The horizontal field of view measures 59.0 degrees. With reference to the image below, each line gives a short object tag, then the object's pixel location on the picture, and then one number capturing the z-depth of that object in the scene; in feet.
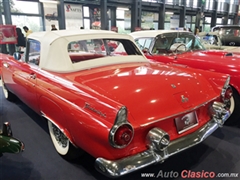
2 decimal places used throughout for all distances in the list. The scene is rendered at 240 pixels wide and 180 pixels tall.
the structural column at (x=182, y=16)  62.61
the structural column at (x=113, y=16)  49.83
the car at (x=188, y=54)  11.04
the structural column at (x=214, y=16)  75.46
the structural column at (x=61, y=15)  37.76
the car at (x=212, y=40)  22.66
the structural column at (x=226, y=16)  82.21
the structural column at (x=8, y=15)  31.80
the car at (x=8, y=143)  6.61
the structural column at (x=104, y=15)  43.03
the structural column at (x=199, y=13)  65.40
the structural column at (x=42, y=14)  37.78
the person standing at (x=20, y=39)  29.56
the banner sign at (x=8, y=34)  27.17
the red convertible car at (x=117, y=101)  5.54
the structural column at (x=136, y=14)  48.58
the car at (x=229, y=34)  24.98
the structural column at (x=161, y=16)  55.81
